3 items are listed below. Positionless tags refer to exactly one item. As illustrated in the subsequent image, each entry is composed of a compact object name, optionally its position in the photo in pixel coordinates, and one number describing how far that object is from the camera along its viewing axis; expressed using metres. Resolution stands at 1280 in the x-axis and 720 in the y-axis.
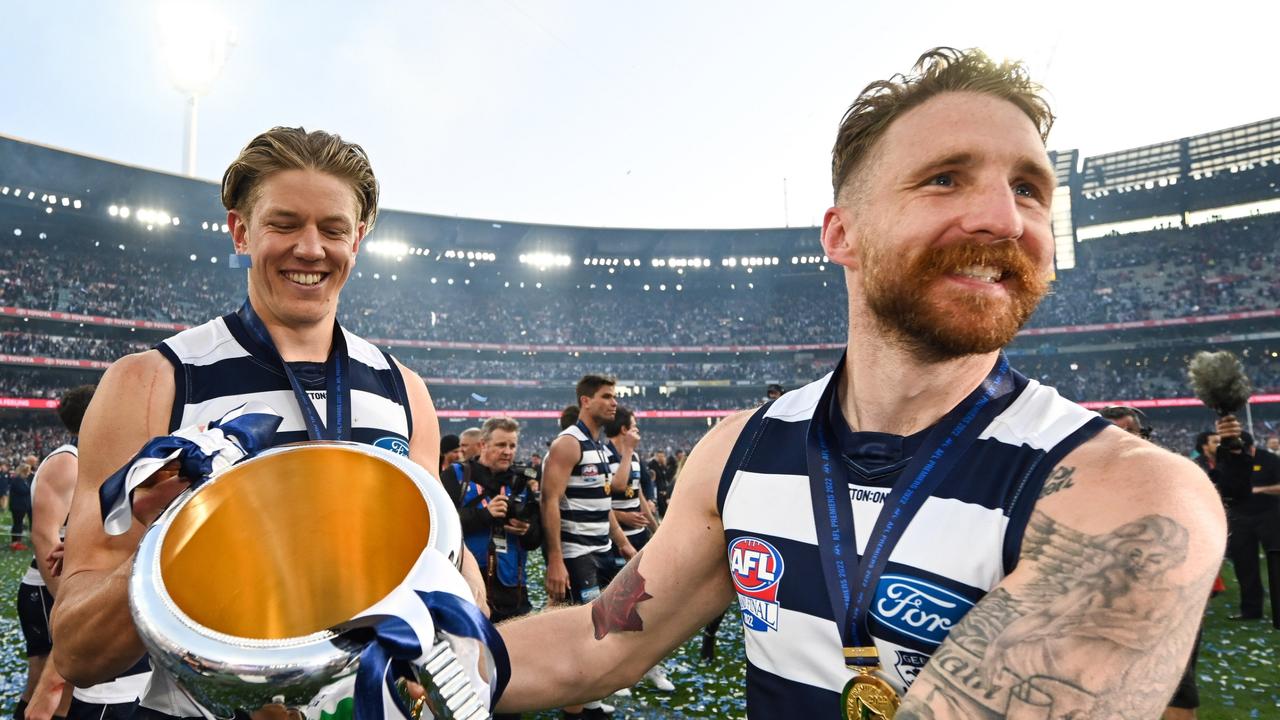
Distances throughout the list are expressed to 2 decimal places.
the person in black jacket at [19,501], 15.51
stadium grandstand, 34.75
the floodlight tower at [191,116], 47.22
